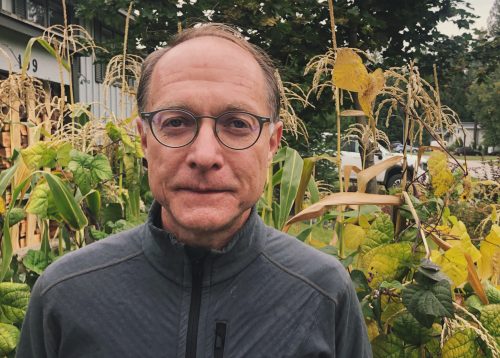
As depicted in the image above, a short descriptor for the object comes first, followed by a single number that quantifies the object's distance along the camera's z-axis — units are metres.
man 1.09
